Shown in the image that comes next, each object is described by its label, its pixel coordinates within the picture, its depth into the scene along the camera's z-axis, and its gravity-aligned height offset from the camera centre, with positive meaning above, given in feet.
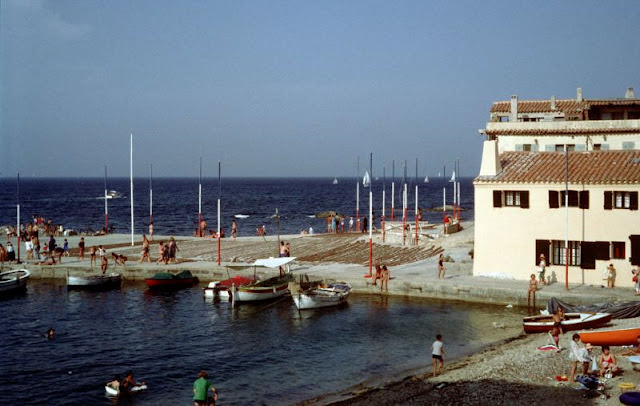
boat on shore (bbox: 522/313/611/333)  101.45 -20.70
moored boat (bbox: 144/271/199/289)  150.51 -21.21
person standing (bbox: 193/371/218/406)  72.13 -21.52
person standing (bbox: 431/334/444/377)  86.84 -21.70
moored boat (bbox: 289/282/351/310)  130.72 -21.49
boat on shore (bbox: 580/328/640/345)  90.58 -20.29
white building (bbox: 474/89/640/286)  124.36 -3.42
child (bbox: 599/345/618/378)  77.77 -20.53
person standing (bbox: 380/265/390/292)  136.98 -18.95
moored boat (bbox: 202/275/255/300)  141.08 -21.41
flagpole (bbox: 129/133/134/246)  193.16 +7.07
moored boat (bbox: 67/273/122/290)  153.99 -21.87
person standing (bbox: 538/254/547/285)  127.75 -15.86
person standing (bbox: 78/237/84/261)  174.76 -17.13
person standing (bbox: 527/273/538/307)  119.55 -18.48
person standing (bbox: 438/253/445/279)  138.21 -16.96
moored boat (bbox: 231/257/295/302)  136.05 -20.69
